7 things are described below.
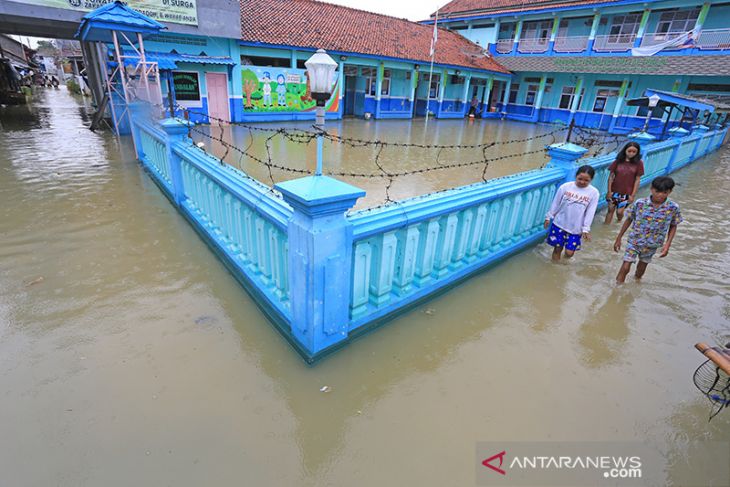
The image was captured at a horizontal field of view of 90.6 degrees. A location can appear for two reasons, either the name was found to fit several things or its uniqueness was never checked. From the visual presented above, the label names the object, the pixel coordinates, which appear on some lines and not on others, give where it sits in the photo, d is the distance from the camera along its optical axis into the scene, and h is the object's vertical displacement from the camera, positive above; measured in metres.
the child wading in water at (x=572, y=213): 4.14 -1.21
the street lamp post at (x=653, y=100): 10.23 +0.22
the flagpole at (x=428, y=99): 22.53 -0.30
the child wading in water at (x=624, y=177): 5.55 -1.03
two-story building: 18.75 +2.98
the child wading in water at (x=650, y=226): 3.76 -1.17
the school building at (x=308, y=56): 14.95 +1.02
